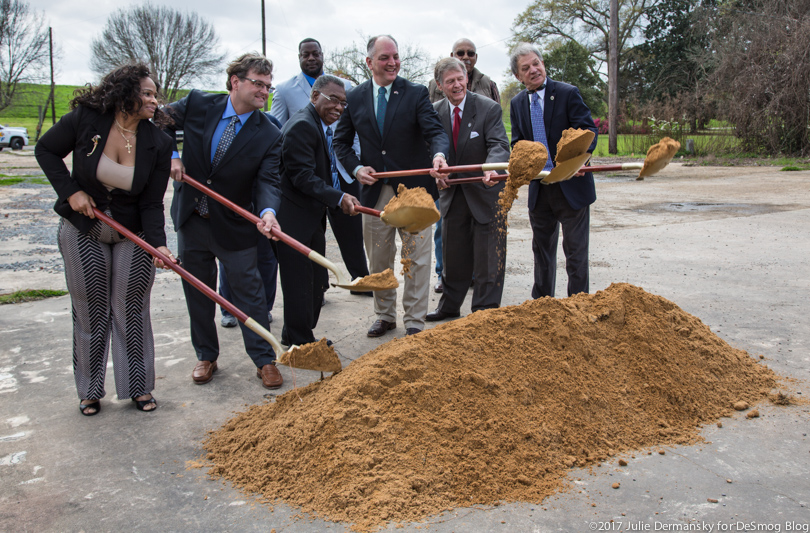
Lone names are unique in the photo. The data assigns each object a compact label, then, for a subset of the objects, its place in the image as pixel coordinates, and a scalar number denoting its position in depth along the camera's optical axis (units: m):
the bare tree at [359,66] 32.38
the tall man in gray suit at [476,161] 4.61
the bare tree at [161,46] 41.94
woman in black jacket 3.11
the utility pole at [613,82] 21.06
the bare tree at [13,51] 36.16
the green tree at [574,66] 37.38
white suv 27.98
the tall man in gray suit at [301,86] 5.43
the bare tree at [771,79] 18.34
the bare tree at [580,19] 36.28
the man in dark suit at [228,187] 3.71
